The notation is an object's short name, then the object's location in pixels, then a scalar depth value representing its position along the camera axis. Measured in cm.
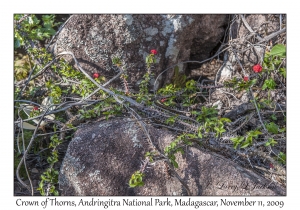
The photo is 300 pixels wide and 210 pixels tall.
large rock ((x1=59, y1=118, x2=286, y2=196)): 197
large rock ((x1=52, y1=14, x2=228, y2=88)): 277
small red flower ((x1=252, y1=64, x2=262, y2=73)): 256
